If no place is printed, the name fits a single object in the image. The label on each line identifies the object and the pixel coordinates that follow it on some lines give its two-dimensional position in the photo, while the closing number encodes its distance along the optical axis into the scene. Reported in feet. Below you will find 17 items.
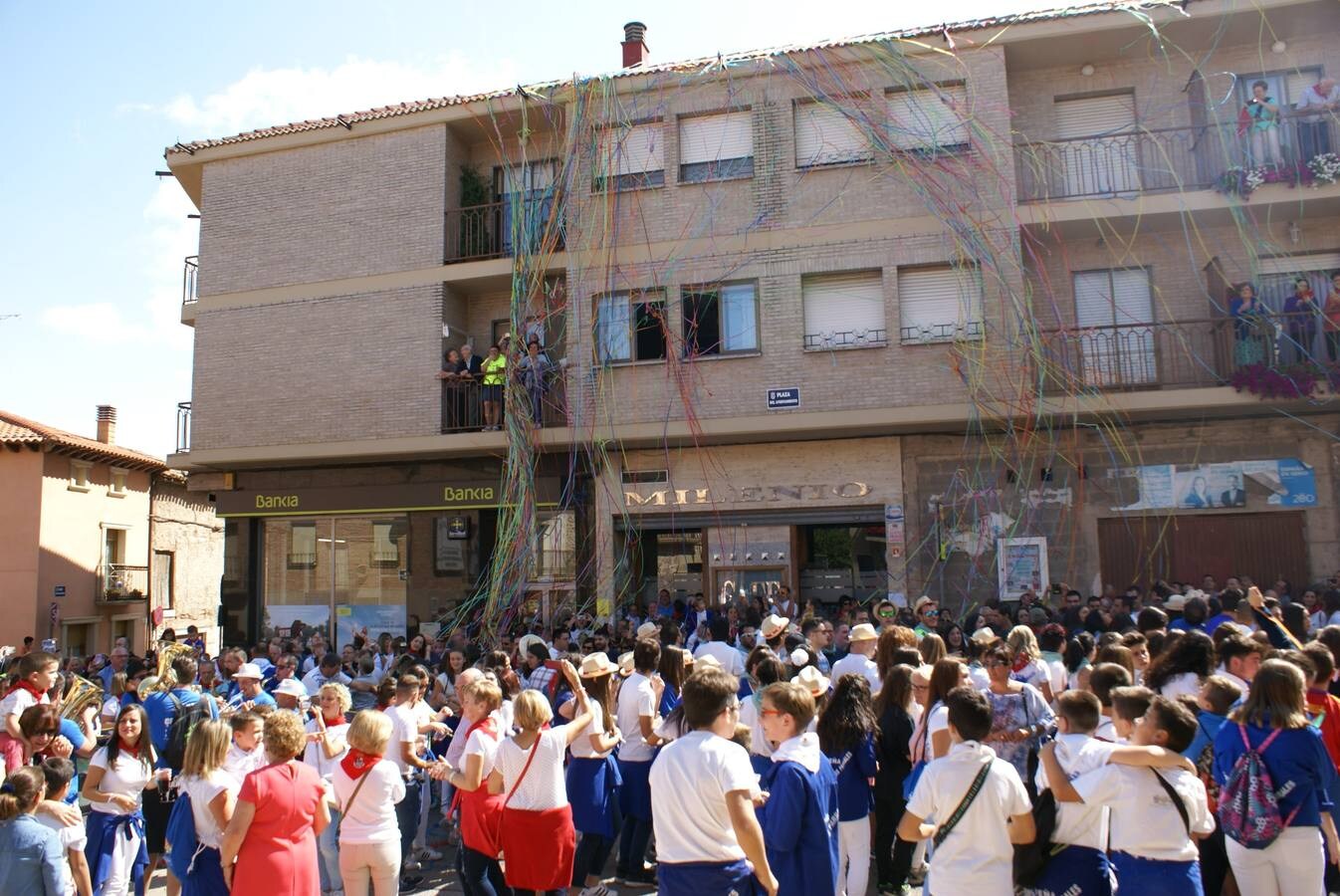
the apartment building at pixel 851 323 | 48.34
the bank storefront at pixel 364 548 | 56.34
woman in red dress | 17.38
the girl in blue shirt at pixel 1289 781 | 17.03
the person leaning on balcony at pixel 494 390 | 54.34
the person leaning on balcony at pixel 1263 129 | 47.62
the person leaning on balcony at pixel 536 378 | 53.21
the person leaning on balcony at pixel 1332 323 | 46.11
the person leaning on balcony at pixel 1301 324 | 46.24
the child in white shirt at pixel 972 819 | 14.88
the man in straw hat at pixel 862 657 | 26.27
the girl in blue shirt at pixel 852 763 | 19.92
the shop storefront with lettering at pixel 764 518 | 51.31
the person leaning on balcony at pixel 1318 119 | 47.39
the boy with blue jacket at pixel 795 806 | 16.47
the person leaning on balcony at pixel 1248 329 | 46.14
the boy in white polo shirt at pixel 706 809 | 14.84
